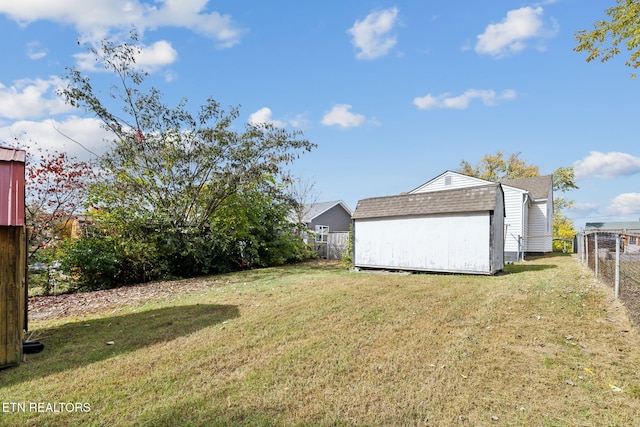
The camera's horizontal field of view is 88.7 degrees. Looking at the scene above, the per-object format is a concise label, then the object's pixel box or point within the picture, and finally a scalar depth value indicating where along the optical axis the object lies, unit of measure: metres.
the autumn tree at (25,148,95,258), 10.51
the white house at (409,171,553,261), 17.06
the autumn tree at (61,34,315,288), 11.16
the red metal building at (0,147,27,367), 3.73
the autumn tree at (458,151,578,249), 32.34
